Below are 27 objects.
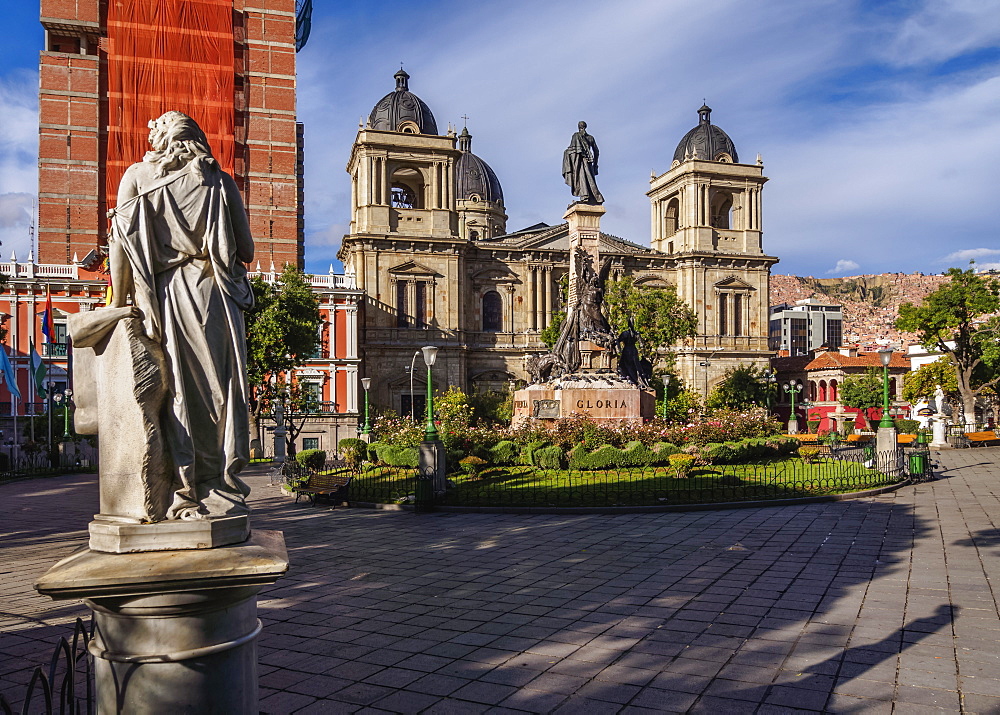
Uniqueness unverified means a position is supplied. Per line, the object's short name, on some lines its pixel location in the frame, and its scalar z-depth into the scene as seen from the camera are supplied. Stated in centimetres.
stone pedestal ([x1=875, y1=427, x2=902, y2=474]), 1830
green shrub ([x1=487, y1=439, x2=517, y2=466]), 1922
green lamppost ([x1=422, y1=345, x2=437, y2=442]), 1552
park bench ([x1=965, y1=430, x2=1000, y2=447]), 3088
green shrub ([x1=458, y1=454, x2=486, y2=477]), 1812
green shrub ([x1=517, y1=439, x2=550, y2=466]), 1867
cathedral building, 4609
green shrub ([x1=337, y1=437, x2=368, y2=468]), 2199
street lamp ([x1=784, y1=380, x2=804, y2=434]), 3722
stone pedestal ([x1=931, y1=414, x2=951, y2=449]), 3014
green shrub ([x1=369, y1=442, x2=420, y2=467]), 1925
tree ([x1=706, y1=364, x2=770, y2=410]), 4973
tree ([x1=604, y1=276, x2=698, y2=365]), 3818
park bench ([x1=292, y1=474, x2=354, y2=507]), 1507
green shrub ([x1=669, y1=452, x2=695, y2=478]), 1683
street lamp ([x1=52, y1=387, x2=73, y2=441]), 2883
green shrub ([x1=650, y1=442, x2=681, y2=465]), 1812
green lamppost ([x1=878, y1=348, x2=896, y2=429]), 1946
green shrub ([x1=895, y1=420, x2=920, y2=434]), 4234
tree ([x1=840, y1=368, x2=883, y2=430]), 5450
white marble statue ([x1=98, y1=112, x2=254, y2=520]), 342
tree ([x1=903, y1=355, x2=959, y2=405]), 4322
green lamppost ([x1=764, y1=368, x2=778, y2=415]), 4694
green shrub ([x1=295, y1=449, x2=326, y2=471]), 1988
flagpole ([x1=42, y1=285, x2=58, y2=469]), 2572
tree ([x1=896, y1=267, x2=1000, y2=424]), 3641
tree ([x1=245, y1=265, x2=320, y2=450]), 2720
